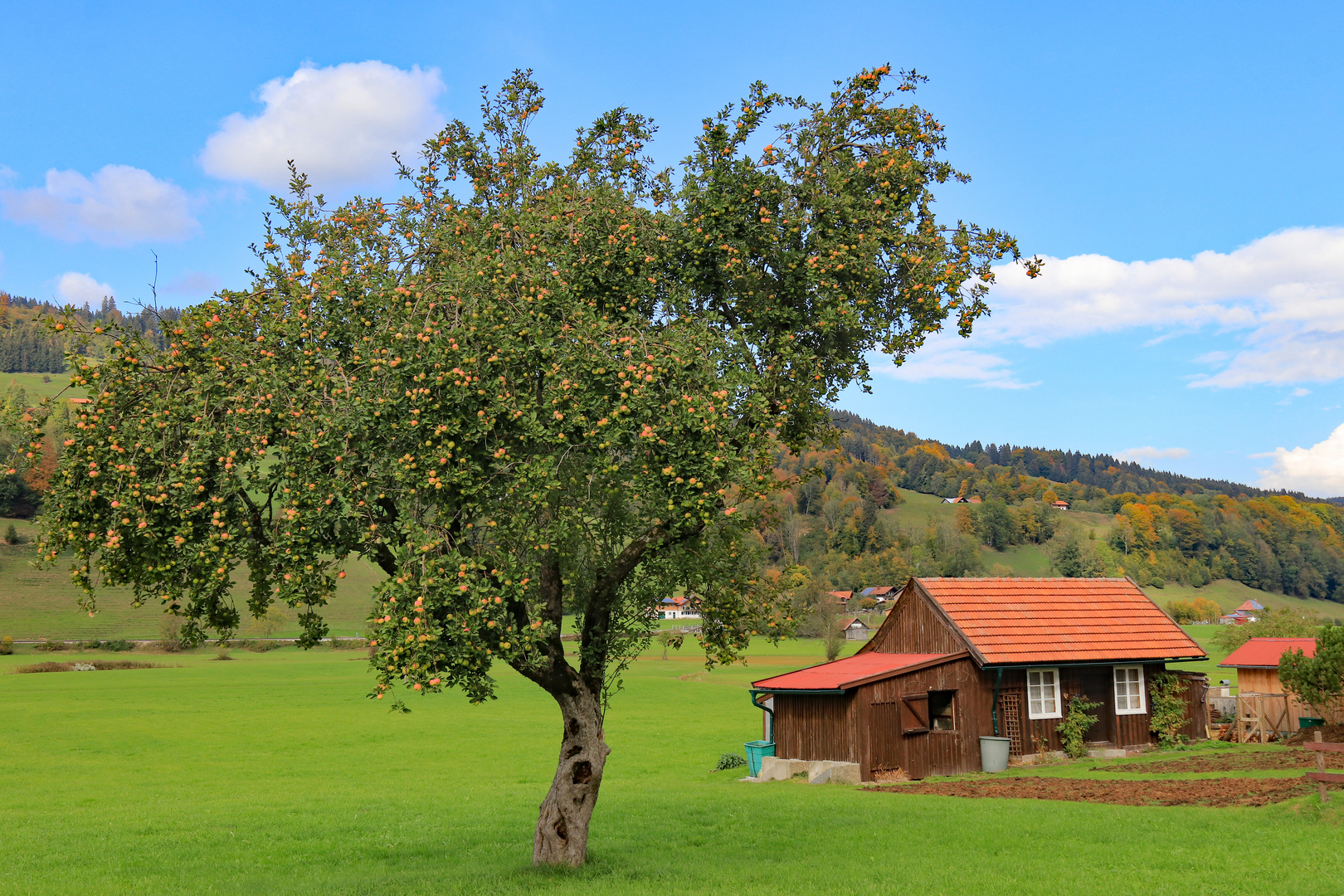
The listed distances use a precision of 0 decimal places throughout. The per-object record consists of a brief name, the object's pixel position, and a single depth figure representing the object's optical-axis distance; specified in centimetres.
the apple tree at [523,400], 1098
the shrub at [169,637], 8850
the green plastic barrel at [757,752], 2888
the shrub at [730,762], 3275
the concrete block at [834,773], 2627
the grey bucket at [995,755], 2761
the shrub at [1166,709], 3128
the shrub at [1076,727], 2949
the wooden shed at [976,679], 2680
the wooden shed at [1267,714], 3344
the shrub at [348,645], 10100
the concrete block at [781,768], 2775
